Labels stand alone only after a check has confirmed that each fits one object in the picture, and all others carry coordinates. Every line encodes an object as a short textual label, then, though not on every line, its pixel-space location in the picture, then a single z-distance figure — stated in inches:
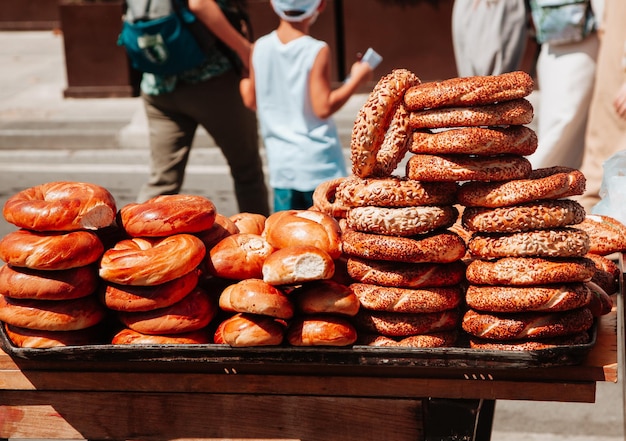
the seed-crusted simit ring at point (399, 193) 106.9
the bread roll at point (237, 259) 113.1
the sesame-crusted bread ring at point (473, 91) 103.3
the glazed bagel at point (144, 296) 108.4
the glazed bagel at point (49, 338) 109.7
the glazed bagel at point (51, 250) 106.4
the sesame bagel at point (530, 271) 103.0
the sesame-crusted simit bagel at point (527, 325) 104.5
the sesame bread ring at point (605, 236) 130.4
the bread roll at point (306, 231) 112.5
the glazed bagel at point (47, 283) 108.2
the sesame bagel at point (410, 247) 105.4
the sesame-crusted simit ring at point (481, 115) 103.9
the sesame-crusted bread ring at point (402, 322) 107.7
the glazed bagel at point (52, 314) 109.1
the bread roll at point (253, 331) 103.3
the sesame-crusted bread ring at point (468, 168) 104.2
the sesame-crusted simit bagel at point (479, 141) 103.3
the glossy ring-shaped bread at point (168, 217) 111.8
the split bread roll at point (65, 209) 108.7
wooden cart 103.9
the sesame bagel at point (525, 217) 103.6
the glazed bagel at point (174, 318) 108.7
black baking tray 100.9
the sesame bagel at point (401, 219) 106.3
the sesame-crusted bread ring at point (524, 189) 103.4
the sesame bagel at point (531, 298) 103.2
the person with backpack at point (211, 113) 216.1
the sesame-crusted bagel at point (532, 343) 104.3
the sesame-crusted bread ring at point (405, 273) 107.6
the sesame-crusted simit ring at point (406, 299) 106.7
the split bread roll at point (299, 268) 103.7
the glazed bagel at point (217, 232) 118.6
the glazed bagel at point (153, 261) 106.2
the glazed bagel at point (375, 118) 109.4
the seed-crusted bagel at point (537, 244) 103.7
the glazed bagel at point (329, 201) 132.1
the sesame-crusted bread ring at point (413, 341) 107.2
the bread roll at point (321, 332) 103.5
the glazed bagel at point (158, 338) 108.6
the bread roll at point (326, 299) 105.0
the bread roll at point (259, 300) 102.6
